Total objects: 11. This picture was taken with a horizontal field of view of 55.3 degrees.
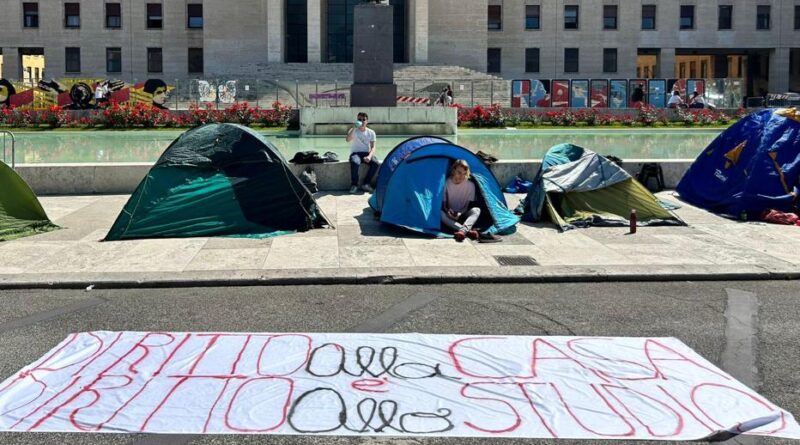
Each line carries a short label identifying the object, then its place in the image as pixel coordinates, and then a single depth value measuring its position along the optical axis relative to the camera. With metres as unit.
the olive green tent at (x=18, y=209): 11.59
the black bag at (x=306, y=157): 16.30
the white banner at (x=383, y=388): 4.91
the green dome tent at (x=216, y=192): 11.38
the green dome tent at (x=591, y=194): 12.77
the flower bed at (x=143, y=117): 35.81
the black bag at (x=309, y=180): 15.04
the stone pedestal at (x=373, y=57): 28.86
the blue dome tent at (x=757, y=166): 13.14
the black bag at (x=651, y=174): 16.41
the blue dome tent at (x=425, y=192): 11.62
